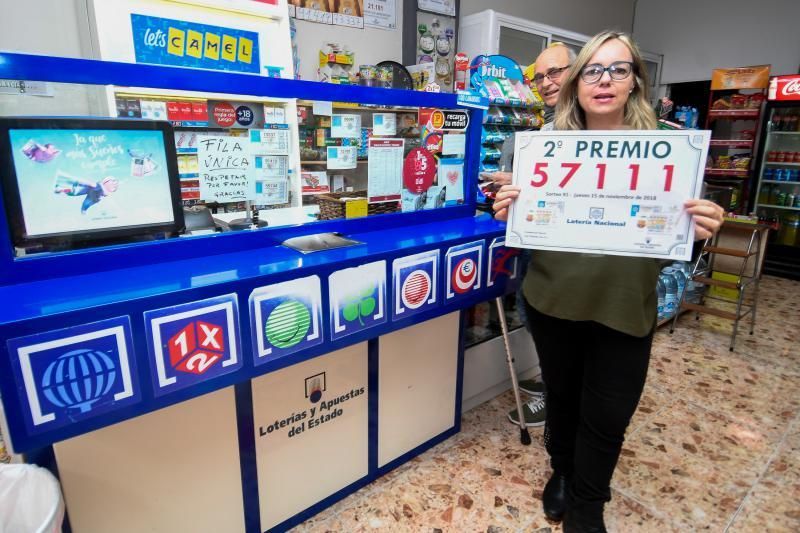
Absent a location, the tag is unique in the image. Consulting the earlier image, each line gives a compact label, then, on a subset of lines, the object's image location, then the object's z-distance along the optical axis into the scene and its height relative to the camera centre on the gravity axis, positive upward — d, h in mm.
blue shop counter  1145 -561
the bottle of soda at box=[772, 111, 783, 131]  6117 +323
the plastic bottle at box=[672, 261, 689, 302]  4117 -1058
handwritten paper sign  1588 -78
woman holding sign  1426 -505
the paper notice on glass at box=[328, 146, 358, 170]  2311 -51
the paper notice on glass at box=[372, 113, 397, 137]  2105 +92
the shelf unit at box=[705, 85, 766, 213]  6242 -42
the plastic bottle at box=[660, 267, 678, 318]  4094 -1202
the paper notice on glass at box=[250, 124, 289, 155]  1689 +11
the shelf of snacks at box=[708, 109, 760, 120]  6168 +422
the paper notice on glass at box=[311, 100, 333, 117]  1918 +142
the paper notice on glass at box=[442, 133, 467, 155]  2307 +7
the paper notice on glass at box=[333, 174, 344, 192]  2953 -229
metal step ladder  3766 -1008
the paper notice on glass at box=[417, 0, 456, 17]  5062 +1432
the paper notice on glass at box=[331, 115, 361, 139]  2078 +78
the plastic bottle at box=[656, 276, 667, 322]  4095 -1256
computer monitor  1298 -106
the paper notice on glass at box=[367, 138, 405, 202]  2098 -103
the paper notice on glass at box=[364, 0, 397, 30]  4801 +1277
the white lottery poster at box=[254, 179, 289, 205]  1765 -171
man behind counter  2391 +328
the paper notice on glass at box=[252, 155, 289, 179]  1727 -78
